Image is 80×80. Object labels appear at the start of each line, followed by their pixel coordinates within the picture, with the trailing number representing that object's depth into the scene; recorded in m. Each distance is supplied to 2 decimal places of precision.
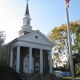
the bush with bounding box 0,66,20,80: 18.09
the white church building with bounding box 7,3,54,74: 27.13
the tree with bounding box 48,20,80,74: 36.28
